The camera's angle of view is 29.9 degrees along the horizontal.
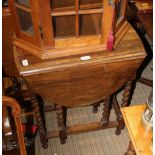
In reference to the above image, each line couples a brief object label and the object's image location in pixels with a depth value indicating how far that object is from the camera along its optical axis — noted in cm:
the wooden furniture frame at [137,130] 150
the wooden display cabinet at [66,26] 144
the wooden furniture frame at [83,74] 158
